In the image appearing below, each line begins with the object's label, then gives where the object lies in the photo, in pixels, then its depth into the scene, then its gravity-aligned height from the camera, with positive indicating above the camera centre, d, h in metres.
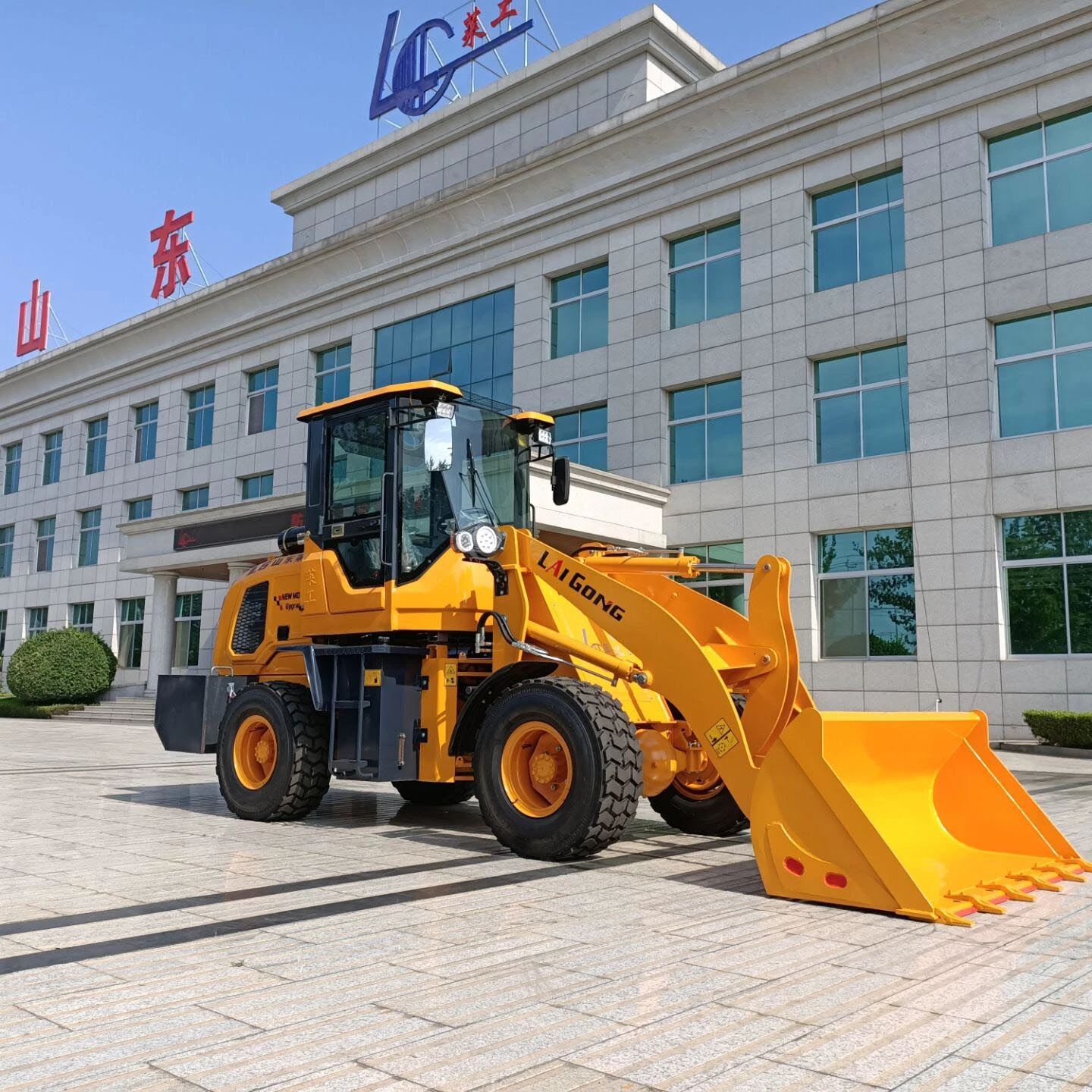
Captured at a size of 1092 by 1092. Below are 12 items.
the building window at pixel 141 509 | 38.12 +5.76
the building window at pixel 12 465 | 44.94 +8.64
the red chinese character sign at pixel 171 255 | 38.25 +15.02
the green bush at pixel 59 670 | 32.19 -0.09
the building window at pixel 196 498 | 36.13 +5.84
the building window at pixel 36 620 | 41.72 +1.88
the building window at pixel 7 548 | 44.25 +5.03
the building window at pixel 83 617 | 39.19 +1.91
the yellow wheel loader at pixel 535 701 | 5.67 -0.23
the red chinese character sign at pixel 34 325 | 44.50 +14.44
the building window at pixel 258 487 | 33.62 +5.82
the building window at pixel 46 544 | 42.03 +4.93
